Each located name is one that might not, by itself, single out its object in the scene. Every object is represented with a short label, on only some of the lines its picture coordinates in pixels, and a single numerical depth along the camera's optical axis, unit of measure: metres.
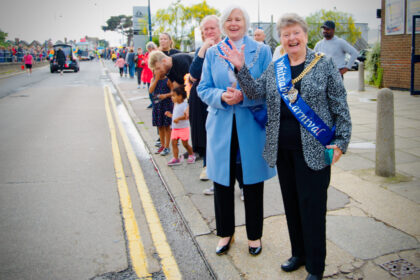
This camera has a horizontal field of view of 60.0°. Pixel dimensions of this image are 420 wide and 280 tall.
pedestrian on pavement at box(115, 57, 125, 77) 25.58
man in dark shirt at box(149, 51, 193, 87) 5.01
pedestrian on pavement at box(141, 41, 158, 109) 10.29
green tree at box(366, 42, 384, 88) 14.02
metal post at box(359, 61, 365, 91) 13.46
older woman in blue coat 2.95
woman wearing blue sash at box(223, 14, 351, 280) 2.45
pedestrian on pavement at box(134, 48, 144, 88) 17.49
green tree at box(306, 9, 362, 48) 41.62
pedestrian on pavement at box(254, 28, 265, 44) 6.71
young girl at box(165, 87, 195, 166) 5.56
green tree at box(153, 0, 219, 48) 38.91
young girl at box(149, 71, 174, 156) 6.29
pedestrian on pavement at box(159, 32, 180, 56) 6.60
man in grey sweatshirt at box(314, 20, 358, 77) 6.83
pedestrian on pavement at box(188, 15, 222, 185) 3.82
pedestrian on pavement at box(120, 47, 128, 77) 27.84
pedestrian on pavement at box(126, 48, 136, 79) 21.89
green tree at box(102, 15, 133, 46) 114.40
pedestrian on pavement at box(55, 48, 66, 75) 31.31
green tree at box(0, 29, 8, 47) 71.30
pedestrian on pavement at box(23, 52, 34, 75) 28.06
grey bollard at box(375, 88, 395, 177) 4.59
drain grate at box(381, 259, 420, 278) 2.77
